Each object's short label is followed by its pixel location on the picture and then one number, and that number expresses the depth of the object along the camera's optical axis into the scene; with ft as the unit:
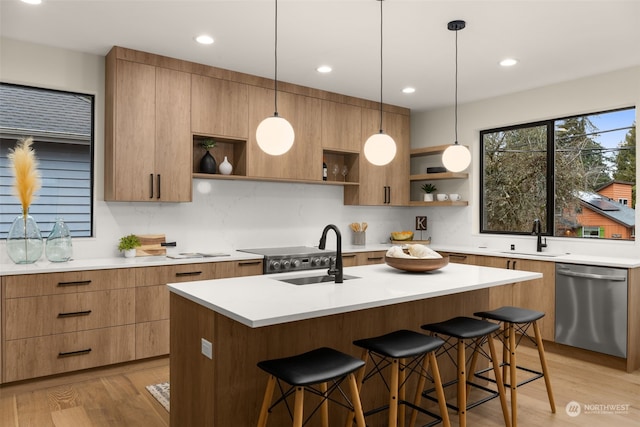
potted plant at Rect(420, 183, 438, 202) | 19.68
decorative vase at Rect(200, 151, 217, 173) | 14.84
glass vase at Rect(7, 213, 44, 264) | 11.85
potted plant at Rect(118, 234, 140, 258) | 13.43
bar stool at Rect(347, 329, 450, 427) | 7.32
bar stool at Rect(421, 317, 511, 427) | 8.41
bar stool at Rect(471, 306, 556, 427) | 9.31
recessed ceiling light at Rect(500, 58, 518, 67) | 13.70
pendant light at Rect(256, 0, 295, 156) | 8.38
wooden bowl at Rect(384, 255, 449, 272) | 10.09
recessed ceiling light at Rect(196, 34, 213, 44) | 12.16
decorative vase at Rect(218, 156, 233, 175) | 15.11
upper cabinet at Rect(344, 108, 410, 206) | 18.69
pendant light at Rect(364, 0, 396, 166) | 9.48
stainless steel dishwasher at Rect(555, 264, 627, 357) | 12.78
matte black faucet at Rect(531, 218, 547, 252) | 16.11
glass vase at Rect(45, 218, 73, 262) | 12.35
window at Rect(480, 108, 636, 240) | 14.93
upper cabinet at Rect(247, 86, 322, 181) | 15.55
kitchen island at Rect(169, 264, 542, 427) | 7.08
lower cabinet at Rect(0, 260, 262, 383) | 10.93
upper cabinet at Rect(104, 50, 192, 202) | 12.98
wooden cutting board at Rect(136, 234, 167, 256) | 13.91
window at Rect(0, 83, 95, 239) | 12.65
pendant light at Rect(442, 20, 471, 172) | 10.39
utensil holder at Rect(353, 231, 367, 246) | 19.21
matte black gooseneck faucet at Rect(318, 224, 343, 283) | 8.50
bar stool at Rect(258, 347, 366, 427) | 6.17
